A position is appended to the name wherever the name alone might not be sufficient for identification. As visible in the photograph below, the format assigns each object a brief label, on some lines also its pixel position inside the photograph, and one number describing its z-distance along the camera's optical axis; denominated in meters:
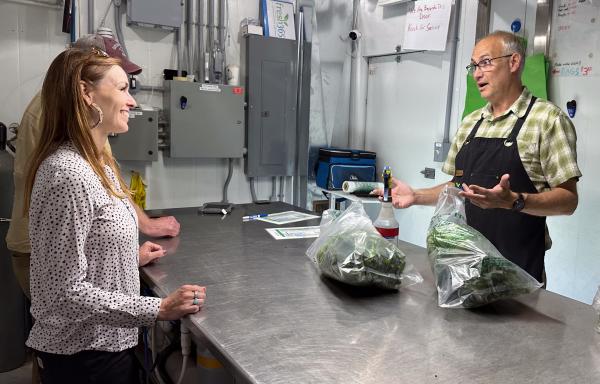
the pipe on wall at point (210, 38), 3.32
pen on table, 2.23
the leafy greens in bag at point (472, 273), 1.14
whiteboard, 2.40
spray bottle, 1.55
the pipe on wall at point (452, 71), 3.11
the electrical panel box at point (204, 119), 3.14
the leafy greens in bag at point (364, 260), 1.23
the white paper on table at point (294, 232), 1.91
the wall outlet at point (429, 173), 3.36
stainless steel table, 0.88
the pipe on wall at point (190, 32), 3.29
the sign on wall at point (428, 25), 3.15
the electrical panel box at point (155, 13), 3.00
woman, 1.05
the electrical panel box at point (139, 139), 2.97
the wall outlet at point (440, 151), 3.22
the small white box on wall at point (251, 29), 3.38
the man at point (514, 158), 1.72
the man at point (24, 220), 1.75
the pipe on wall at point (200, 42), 3.32
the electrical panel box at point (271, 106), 3.44
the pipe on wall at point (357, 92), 3.96
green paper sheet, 2.58
